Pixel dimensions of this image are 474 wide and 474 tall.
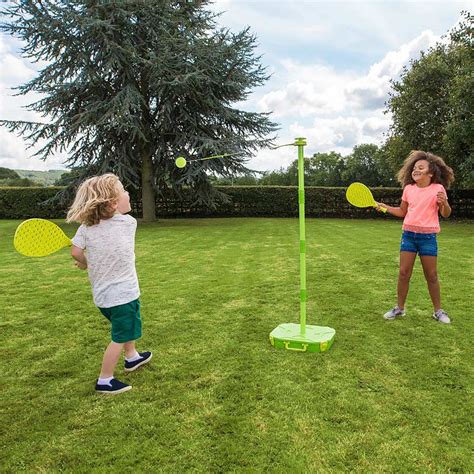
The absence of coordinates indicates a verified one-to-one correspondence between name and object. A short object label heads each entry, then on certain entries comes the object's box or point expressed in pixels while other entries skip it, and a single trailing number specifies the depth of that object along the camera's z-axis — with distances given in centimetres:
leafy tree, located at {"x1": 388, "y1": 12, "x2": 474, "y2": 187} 1906
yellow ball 364
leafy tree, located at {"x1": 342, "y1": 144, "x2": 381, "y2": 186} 7231
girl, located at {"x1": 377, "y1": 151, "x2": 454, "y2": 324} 444
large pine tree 1717
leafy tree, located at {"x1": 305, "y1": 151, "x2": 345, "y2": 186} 8006
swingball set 312
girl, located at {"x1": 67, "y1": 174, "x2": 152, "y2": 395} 308
